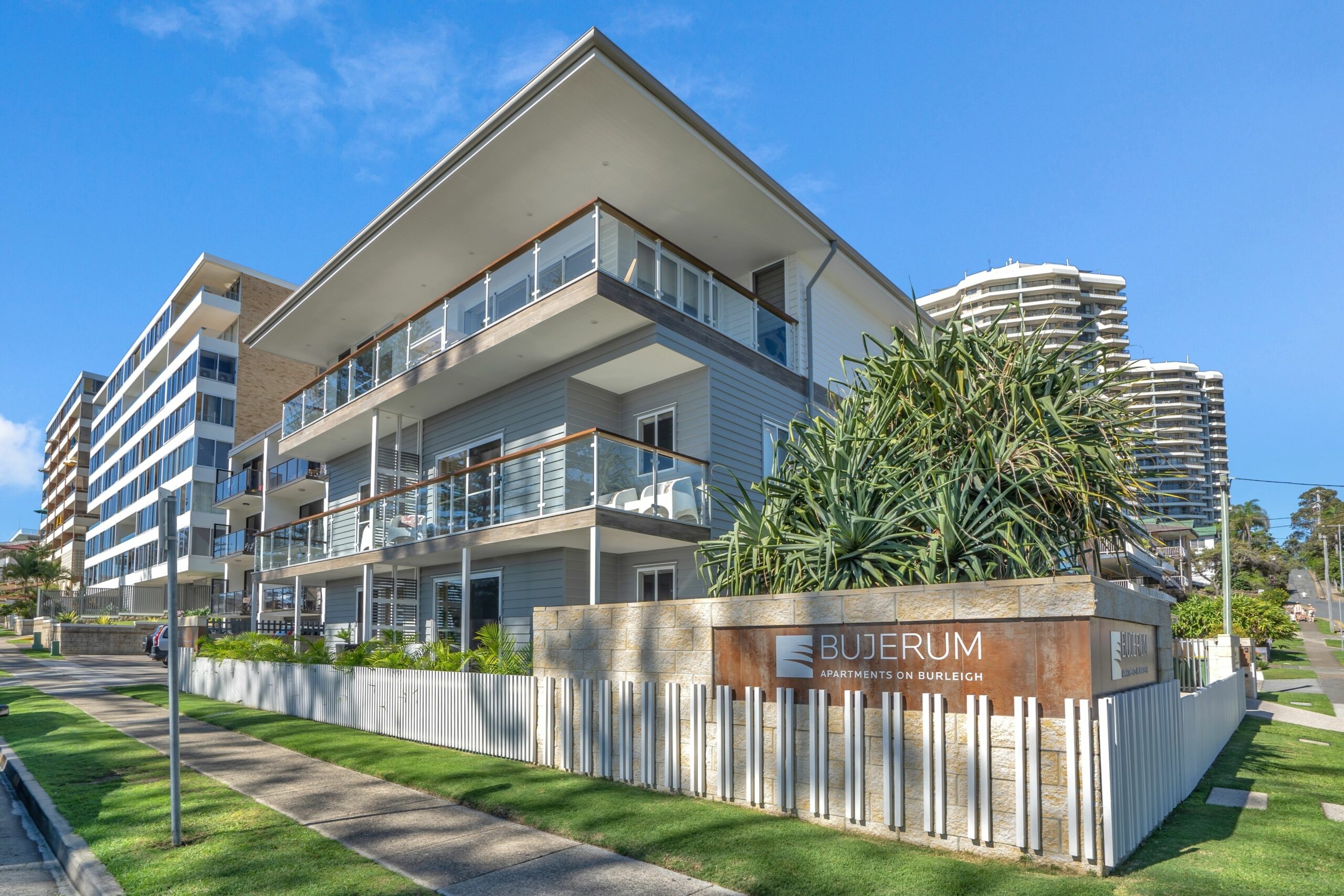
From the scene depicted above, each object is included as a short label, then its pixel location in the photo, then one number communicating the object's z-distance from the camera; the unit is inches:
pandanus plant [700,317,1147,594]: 358.9
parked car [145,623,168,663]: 1243.2
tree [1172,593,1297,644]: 1181.1
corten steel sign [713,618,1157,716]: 270.2
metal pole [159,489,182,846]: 292.7
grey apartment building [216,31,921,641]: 585.9
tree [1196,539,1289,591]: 3282.5
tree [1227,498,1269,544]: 4515.3
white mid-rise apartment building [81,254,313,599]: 1924.2
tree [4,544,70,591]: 2454.5
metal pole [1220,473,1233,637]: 933.8
